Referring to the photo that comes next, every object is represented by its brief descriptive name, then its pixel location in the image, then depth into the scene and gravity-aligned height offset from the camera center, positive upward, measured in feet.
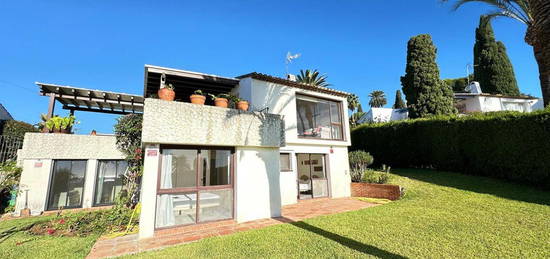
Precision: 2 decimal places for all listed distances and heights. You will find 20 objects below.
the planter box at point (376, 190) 35.14 -5.40
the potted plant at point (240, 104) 29.12 +7.64
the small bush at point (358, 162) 44.98 -0.56
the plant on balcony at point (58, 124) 37.06 +7.20
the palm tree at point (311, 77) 99.27 +37.03
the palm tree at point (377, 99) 204.85 +54.57
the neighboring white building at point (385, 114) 102.32 +20.56
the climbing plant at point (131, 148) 33.35 +2.85
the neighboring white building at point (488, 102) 83.92 +20.56
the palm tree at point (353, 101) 102.12 +26.33
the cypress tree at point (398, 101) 159.63 +41.03
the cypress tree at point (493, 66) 96.89 +38.66
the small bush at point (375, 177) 40.34 -3.34
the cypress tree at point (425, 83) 65.00 +21.66
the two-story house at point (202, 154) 23.39 +1.42
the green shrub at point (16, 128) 50.19 +9.46
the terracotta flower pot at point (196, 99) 26.27 +7.54
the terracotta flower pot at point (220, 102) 27.48 +7.43
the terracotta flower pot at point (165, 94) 23.93 +7.52
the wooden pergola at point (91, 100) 38.91 +12.93
